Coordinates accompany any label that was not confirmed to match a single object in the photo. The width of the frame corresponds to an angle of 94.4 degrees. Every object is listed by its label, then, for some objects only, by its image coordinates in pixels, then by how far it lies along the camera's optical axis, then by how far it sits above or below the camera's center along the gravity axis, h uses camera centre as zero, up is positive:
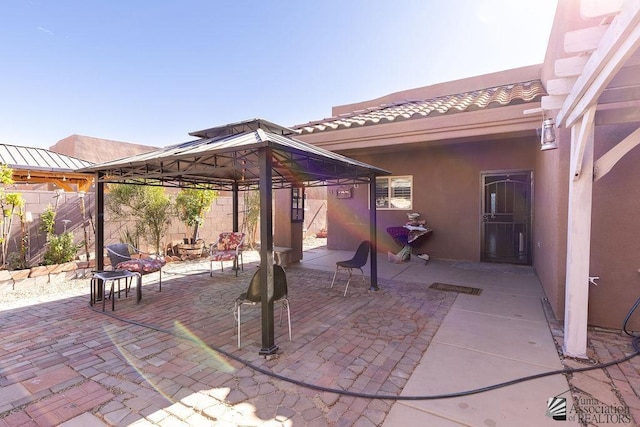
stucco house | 2.68 +0.63
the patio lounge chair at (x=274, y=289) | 3.30 -0.96
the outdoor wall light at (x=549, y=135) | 3.42 +0.80
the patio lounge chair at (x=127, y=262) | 5.13 -0.99
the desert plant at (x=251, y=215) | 10.52 -0.34
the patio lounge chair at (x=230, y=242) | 7.11 -0.89
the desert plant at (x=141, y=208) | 7.54 -0.06
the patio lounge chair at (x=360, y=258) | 5.29 -0.96
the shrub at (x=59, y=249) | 6.38 -0.94
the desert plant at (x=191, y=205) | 8.55 +0.02
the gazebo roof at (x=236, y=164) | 3.27 +0.65
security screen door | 7.21 -0.33
